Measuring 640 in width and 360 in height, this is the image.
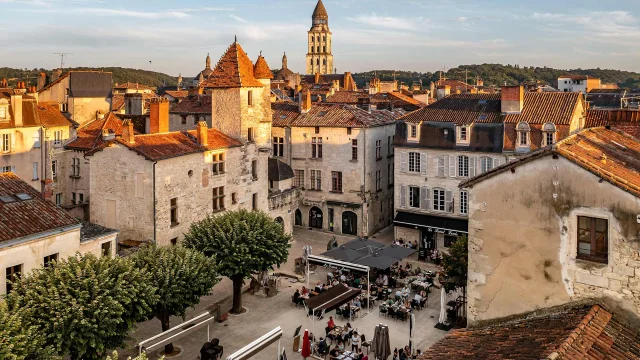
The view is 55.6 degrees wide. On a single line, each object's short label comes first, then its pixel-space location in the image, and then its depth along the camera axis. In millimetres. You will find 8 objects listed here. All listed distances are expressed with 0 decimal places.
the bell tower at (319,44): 155375
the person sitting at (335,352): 25322
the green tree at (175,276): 24234
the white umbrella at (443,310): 28297
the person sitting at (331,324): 27906
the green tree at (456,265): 27562
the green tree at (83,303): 19594
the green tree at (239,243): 29312
